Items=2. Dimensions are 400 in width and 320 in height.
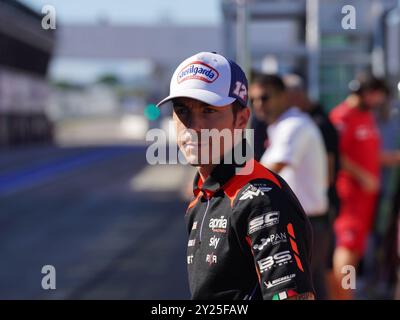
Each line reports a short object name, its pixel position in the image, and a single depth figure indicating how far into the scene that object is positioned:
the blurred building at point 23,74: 37.78
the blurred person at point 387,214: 6.89
